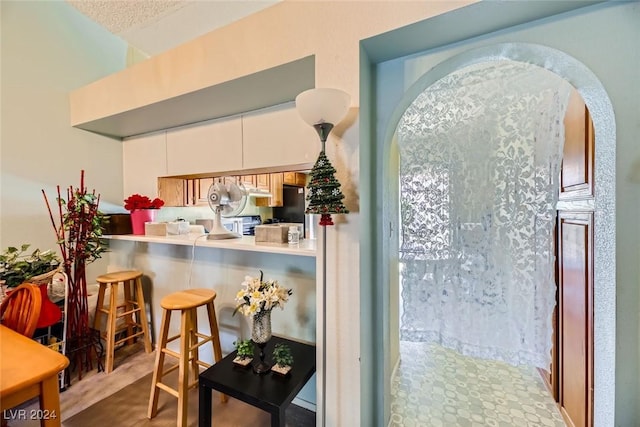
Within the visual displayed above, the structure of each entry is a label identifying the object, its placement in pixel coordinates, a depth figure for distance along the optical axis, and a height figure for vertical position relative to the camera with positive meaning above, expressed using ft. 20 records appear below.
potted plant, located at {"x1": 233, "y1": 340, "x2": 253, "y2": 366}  4.47 -2.49
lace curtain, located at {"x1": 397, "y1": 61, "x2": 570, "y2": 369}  4.56 +0.04
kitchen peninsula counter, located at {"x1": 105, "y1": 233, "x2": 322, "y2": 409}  5.50 -1.53
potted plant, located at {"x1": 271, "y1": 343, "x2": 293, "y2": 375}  4.23 -2.48
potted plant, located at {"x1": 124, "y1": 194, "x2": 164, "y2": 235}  6.79 +0.11
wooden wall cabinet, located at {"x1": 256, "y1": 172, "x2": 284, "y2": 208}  8.72 +0.66
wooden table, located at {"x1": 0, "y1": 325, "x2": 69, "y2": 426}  2.83 -1.84
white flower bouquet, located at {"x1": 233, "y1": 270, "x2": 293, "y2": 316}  4.29 -1.43
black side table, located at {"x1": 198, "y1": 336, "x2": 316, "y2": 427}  3.66 -2.66
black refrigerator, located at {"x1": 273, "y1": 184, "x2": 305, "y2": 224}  9.58 +0.36
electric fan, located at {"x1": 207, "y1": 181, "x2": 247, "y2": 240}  5.90 +0.25
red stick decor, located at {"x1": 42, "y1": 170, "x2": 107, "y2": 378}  6.04 -0.86
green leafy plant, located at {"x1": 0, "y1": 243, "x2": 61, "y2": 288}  5.27 -1.11
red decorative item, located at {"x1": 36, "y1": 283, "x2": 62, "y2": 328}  4.84 -1.92
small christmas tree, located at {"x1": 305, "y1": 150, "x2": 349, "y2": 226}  3.46 +0.27
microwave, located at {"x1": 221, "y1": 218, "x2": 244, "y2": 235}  8.03 -0.35
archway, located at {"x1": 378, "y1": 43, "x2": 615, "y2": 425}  3.13 +0.27
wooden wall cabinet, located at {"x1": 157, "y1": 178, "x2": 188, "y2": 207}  7.38 +0.66
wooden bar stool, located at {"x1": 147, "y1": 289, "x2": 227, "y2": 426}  4.82 -2.69
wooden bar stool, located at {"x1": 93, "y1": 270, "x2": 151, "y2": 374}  6.50 -2.60
